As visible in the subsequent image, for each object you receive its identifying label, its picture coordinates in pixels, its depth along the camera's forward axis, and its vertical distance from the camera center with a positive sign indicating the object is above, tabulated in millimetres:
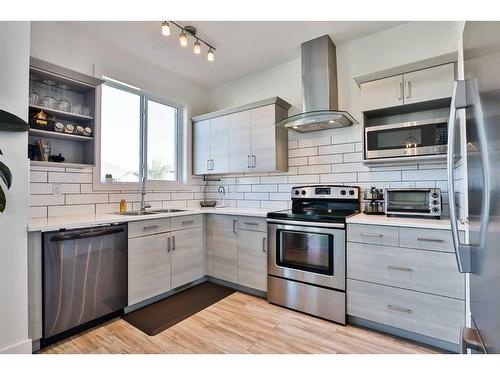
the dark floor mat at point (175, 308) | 2119 -1145
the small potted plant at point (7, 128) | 1475 +419
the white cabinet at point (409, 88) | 1949 +865
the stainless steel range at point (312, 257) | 2111 -617
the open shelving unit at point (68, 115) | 2062 +700
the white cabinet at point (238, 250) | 2623 -677
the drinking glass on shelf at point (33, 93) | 2061 +851
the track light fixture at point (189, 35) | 2064 +1565
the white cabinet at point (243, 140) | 2887 +640
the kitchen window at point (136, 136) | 2771 +686
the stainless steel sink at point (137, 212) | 2760 -248
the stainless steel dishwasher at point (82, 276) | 1782 -671
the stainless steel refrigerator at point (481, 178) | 687 +36
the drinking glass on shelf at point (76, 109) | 2309 +777
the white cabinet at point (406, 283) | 1687 -699
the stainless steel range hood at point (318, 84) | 2562 +1131
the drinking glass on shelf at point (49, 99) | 2148 +817
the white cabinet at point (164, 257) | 2318 -692
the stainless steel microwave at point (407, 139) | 1970 +433
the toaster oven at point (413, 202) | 1969 -102
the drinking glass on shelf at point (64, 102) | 2230 +814
